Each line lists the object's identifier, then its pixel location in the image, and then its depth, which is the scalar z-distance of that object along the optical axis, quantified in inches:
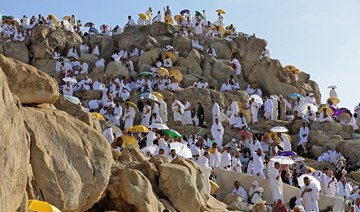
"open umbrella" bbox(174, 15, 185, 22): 1729.8
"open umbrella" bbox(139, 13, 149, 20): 1660.9
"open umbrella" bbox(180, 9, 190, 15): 1738.4
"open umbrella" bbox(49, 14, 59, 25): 1649.9
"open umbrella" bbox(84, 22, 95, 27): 1708.8
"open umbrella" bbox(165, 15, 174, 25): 1702.0
